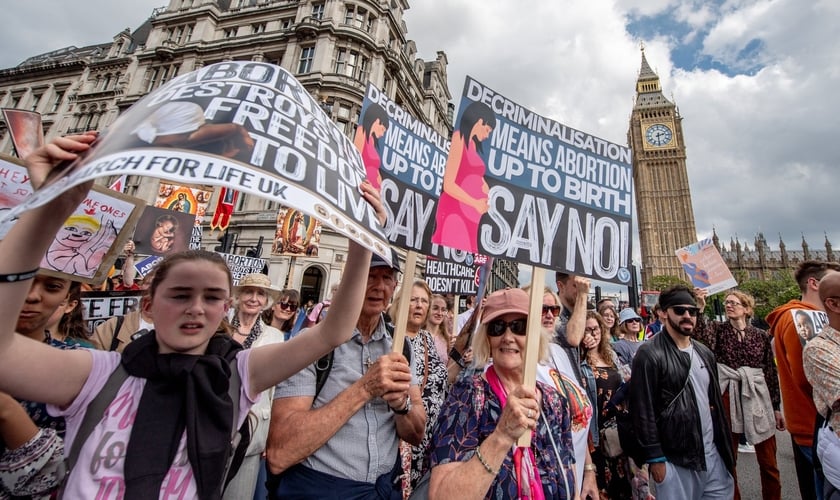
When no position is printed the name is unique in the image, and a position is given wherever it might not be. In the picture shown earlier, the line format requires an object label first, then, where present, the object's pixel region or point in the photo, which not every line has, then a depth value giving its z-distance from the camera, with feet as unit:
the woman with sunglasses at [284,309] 16.39
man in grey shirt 5.62
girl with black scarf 3.55
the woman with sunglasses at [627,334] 16.10
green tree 158.51
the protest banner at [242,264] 22.89
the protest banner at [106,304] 11.55
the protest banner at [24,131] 5.63
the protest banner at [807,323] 9.64
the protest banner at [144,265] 21.31
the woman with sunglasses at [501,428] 4.91
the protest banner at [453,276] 16.21
